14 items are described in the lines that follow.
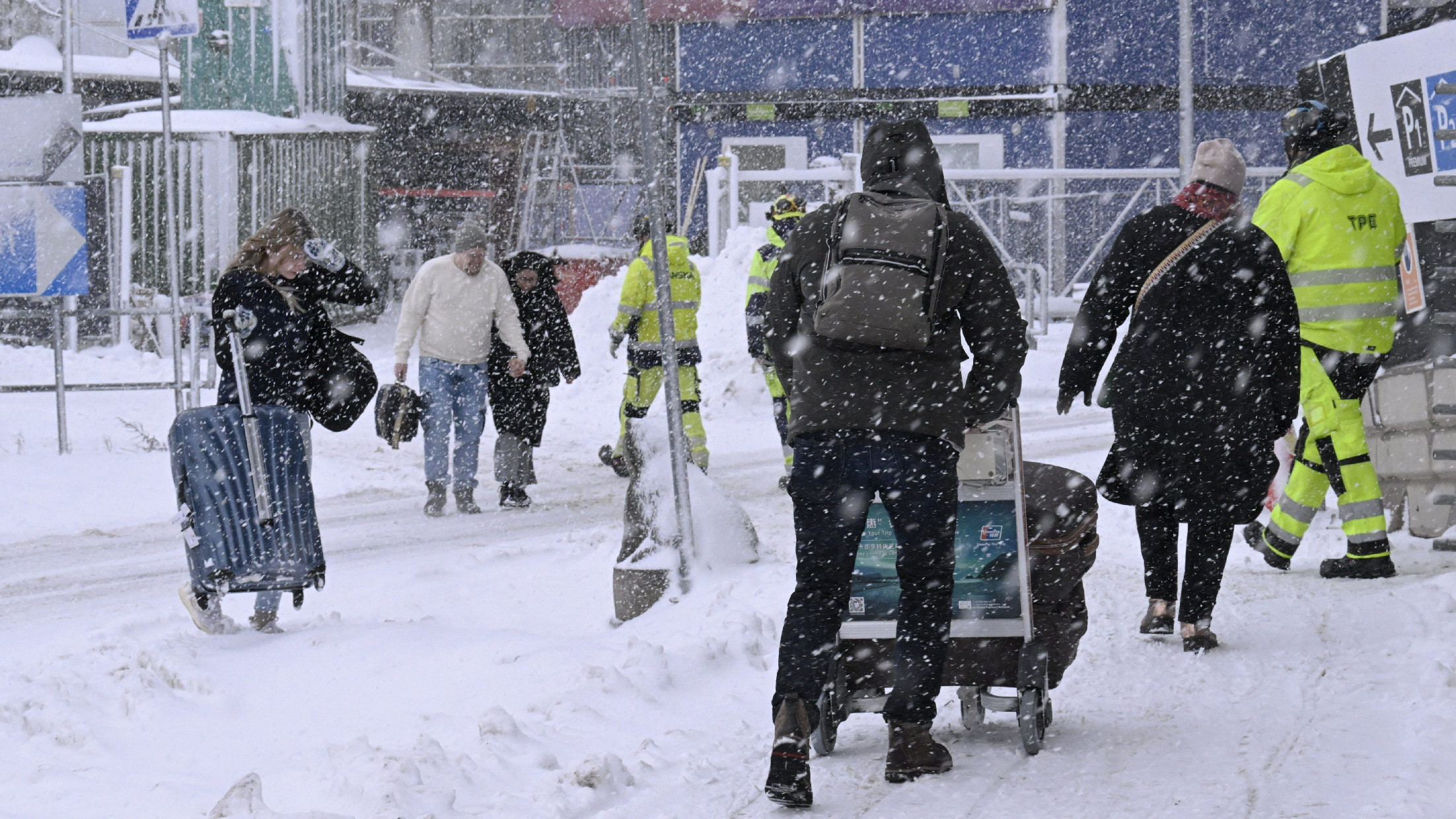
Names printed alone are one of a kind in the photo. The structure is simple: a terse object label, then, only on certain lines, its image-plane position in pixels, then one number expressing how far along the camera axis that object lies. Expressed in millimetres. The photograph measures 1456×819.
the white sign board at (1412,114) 17078
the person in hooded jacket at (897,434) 7926
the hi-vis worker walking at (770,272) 19906
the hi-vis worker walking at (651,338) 20641
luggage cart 8766
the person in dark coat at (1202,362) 11117
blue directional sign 22531
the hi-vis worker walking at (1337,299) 13359
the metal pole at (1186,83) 42687
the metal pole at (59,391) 22172
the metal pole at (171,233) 21017
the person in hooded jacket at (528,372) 19953
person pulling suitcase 11898
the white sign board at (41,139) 22187
